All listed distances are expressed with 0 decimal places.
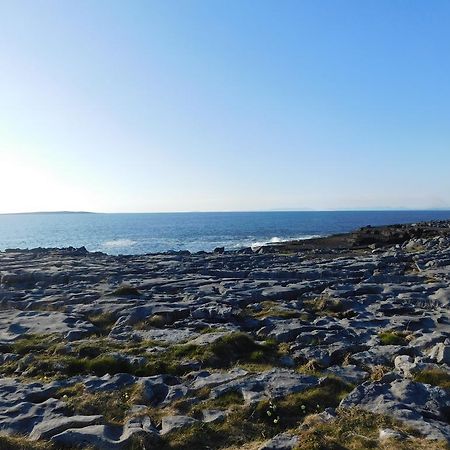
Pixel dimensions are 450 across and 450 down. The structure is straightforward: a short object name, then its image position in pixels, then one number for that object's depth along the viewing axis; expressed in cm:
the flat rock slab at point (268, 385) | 1124
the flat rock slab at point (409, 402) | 939
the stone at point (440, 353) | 1279
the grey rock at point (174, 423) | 971
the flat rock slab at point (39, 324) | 1775
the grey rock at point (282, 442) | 863
